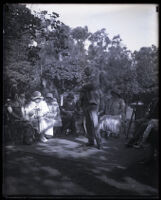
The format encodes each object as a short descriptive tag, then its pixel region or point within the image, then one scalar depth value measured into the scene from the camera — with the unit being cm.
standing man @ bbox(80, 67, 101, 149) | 765
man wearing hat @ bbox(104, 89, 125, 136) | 1005
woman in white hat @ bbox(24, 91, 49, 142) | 759
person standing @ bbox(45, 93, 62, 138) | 797
